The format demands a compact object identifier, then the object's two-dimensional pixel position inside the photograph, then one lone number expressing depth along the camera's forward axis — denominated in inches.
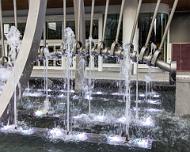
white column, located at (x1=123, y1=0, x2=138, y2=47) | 654.5
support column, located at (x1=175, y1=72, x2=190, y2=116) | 315.3
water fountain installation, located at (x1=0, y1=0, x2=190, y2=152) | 232.2
